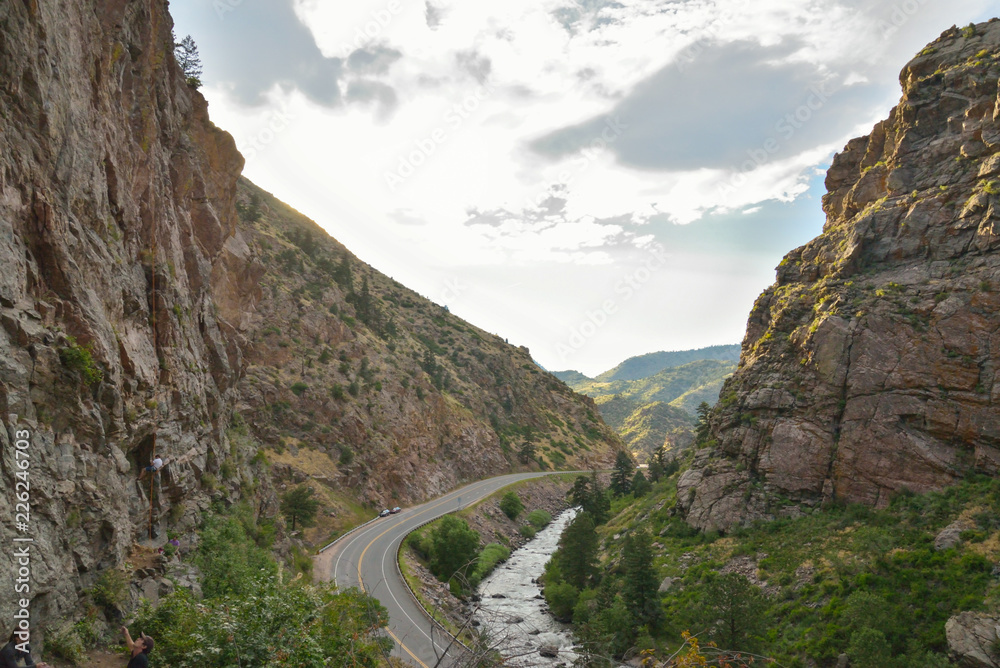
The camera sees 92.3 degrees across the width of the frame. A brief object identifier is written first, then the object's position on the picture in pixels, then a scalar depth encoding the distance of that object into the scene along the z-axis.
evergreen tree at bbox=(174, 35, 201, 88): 36.75
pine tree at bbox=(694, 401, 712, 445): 47.92
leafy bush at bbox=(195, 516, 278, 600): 18.62
